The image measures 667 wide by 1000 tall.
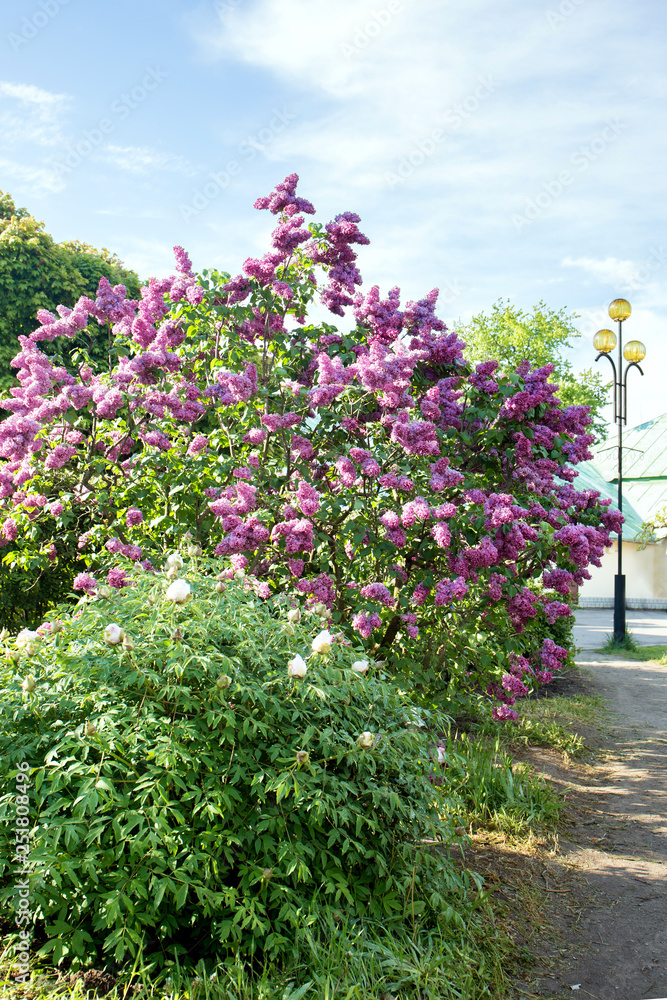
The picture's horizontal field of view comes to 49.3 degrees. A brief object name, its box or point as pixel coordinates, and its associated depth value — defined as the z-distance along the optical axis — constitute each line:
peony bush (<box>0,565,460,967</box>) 2.53
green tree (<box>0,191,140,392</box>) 13.31
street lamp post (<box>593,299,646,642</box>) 14.39
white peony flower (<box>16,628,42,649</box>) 3.16
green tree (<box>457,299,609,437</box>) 18.55
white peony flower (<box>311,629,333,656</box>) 3.00
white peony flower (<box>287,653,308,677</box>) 2.85
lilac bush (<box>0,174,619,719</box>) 4.46
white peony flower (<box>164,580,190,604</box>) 2.85
